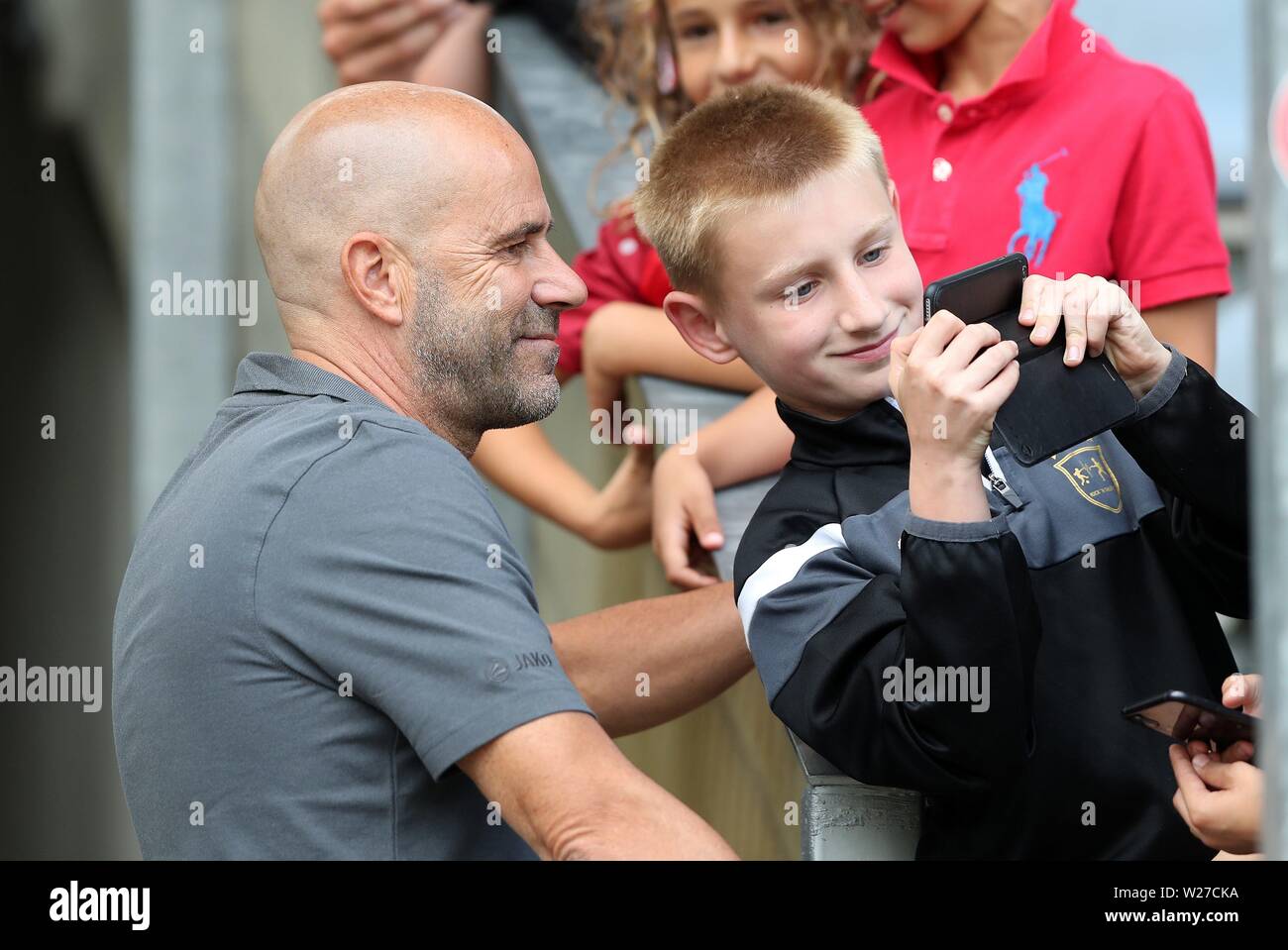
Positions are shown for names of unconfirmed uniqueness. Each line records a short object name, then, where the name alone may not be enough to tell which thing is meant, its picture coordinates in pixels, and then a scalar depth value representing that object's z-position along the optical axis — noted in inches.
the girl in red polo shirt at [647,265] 118.3
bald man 65.0
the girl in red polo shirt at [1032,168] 98.4
